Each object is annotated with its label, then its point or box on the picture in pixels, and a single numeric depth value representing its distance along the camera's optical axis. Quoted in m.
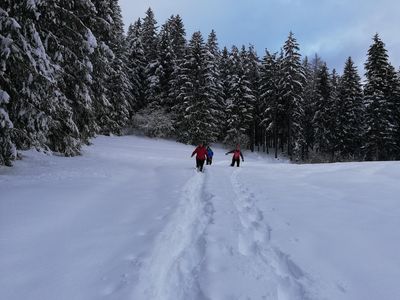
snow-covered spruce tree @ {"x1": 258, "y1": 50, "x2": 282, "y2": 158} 47.03
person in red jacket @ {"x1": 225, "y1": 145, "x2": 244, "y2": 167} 21.24
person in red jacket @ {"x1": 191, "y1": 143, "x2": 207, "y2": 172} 17.20
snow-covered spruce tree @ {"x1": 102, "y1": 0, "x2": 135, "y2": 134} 38.66
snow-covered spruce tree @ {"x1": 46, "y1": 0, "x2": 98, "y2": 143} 13.17
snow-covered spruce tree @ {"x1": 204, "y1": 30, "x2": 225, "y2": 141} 43.22
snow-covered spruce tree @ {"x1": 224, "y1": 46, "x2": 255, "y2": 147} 45.56
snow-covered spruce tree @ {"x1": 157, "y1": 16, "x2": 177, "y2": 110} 46.41
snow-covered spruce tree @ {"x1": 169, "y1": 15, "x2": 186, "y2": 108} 44.50
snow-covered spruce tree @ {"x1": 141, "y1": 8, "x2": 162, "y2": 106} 45.91
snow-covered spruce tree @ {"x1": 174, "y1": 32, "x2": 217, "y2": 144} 42.03
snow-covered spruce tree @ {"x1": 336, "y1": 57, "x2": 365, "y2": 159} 43.75
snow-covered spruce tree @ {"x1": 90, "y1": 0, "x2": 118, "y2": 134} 16.91
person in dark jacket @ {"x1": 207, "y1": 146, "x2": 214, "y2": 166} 23.05
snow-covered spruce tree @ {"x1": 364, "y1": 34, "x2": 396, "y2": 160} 37.09
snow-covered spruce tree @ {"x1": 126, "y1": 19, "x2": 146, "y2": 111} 47.91
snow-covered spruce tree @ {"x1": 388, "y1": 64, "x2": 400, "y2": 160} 39.06
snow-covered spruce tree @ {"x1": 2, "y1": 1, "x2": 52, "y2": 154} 9.20
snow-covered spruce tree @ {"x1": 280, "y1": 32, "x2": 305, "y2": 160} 44.50
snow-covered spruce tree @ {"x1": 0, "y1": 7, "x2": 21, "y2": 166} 8.81
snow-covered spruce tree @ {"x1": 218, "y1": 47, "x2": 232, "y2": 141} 48.31
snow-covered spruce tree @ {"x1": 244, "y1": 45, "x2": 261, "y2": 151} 49.60
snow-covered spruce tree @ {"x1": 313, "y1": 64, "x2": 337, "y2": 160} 47.03
